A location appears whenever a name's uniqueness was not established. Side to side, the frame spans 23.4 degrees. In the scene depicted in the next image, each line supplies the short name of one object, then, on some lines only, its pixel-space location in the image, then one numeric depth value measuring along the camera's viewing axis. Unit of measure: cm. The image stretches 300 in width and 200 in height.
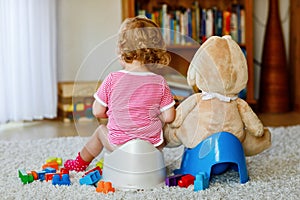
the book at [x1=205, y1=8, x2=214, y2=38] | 493
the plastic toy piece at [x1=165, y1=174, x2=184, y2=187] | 295
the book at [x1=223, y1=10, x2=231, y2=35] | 495
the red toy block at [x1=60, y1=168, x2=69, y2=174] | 310
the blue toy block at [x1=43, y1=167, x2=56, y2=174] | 313
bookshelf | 486
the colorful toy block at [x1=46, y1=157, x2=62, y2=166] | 334
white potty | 291
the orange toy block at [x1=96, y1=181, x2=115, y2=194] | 287
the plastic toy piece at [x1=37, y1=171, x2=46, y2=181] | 306
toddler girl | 296
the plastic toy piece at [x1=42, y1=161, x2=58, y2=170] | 327
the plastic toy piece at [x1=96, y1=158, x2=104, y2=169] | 326
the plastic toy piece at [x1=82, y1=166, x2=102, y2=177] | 312
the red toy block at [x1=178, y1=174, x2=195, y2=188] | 293
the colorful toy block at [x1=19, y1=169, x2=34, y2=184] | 300
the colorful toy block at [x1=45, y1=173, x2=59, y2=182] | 304
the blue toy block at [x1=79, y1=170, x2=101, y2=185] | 298
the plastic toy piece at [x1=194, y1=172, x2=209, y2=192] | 288
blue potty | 294
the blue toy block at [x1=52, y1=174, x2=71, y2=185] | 297
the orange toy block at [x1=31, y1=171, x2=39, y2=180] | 305
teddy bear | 300
